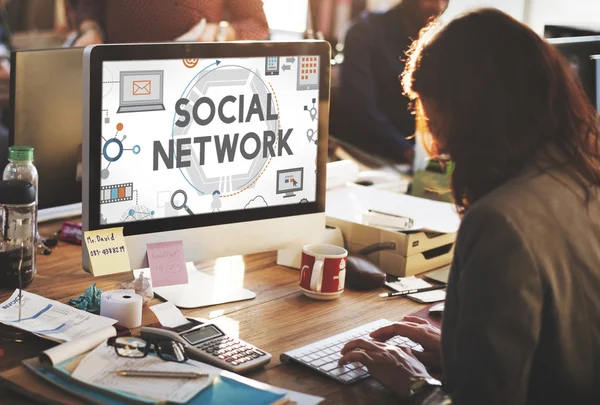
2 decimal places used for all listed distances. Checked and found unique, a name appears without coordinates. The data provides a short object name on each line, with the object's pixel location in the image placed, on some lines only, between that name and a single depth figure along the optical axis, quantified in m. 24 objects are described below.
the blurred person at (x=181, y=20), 2.12
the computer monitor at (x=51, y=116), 1.77
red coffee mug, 1.71
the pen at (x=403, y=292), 1.77
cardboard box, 1.88
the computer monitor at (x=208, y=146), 1.47
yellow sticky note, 1.49
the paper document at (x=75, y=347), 1.23
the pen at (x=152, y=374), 1.21
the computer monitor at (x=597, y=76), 2.36
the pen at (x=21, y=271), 1.46
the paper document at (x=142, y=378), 1.17
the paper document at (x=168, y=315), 1.48
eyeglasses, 1.27
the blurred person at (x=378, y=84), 4.39
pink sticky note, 1.57
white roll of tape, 1.48
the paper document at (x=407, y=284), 1.81
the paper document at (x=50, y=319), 1.38
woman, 1.11
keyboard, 1.35
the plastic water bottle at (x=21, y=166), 1.65
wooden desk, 1.33
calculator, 1.31
